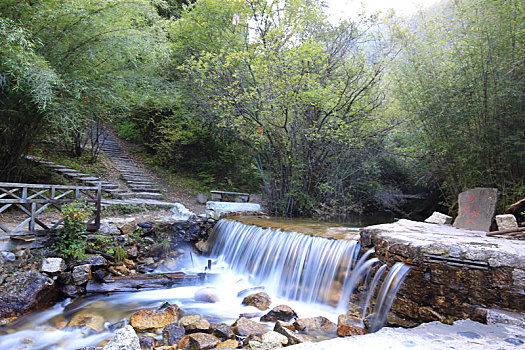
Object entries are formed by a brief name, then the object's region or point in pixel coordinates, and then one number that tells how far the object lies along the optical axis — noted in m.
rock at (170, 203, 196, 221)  7.52
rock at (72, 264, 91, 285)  4.80
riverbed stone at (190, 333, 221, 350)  3.19
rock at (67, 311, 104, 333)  3.88
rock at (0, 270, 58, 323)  3.97
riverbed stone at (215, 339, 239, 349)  3.22
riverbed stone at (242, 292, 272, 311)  4.57
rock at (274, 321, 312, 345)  3.20
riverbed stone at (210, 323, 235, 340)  3.46
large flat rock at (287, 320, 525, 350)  2.00
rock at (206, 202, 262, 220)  8.05
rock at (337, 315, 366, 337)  3.32
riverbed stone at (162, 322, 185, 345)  3.36
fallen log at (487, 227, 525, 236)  3.74
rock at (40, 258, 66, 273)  4.61
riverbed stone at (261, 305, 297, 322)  3.96
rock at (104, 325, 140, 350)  2.40
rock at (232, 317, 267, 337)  3.56
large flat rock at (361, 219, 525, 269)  2.80
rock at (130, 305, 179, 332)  3.76
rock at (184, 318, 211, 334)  3.61
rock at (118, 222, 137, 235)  6.13
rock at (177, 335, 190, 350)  3.27
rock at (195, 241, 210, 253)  7.23
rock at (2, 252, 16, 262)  4.33
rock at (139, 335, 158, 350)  3.18
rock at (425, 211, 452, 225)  5.57
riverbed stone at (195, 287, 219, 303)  4.91
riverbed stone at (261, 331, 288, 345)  3.18
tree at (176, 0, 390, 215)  7.50
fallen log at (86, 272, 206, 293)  4.93
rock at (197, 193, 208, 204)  9.98
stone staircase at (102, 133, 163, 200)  9.19
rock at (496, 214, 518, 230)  4.04
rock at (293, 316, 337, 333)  3.60
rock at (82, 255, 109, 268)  5.09
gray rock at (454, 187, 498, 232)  4.64
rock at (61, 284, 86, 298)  4.64
